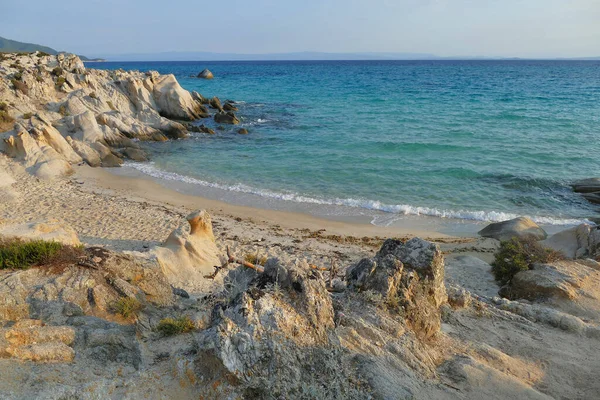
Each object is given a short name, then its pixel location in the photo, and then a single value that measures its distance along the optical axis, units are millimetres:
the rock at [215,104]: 45475
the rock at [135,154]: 25391
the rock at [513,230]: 14657
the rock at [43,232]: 8703
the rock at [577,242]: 12413
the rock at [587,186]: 20116
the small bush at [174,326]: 6055
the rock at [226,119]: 37947
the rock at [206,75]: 96188
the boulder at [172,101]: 37688
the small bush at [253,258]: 11391
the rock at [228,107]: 44719
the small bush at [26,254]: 7730
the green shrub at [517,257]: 10797
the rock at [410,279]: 6457
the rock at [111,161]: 23852
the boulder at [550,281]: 9391
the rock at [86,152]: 23781
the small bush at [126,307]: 7059
